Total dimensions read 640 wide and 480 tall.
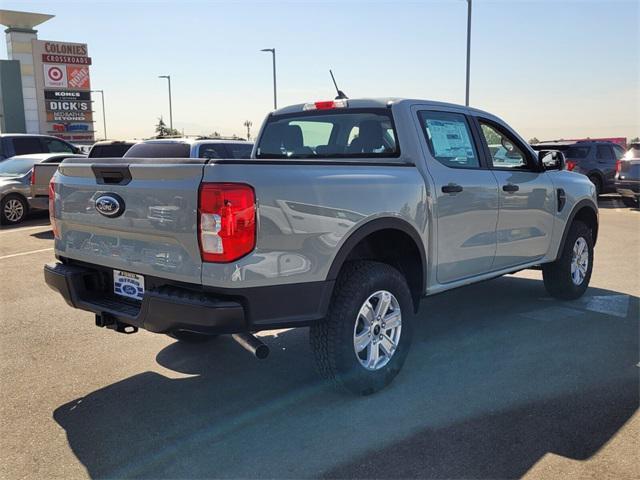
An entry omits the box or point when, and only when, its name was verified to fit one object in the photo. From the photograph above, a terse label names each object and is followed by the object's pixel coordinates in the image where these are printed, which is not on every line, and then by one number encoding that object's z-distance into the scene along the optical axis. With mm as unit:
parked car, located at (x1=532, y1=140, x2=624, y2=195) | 16203
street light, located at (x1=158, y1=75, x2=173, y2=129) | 47147
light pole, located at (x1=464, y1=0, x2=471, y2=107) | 21075
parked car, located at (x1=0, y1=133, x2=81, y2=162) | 14781
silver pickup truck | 3033
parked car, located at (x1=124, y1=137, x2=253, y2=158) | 8906
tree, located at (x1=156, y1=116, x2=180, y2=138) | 67775
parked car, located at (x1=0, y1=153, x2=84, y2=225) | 11797
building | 39750
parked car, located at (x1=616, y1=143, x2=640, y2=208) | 14461
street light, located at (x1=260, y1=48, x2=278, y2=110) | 31453
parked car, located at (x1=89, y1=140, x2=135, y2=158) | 9750
